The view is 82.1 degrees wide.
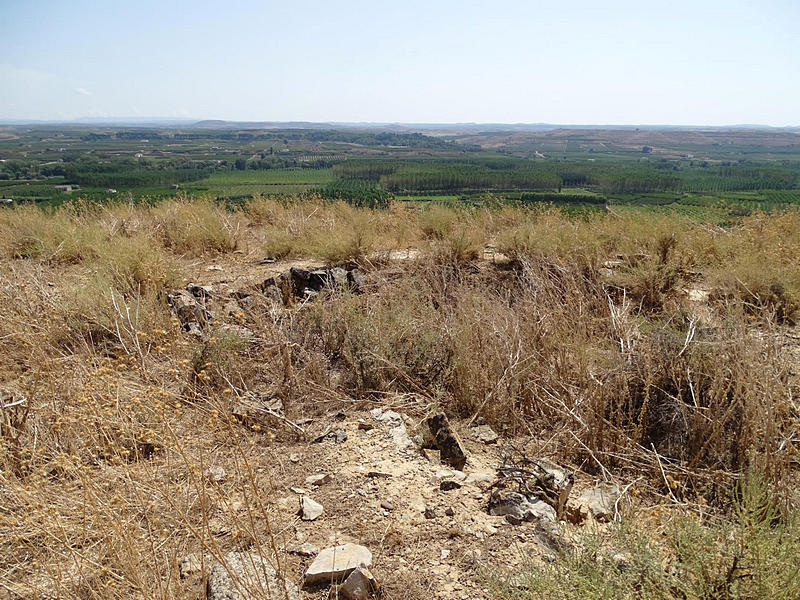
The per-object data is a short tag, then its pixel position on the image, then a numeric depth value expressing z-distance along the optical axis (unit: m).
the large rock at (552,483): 2.41
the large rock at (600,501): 2.42
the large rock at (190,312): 4.78
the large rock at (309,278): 5.86
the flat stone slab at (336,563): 1.97
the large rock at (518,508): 2.35
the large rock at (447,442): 2.87
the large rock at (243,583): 1.75
